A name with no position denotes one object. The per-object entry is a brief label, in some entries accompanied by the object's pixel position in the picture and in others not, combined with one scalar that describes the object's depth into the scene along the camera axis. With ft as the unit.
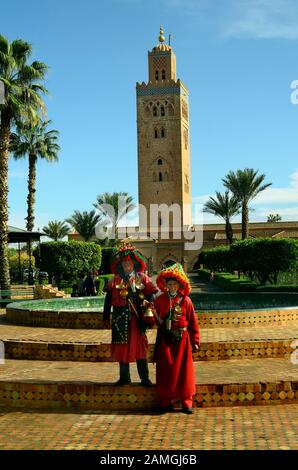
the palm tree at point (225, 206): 171.94
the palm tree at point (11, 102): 72.23
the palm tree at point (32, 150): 114.01
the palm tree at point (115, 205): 175.73
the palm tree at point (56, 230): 202.84
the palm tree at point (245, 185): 150.20
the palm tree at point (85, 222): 174.40
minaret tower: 215.51
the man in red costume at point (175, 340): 20.01
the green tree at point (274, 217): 325.83
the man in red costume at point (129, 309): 21.34
